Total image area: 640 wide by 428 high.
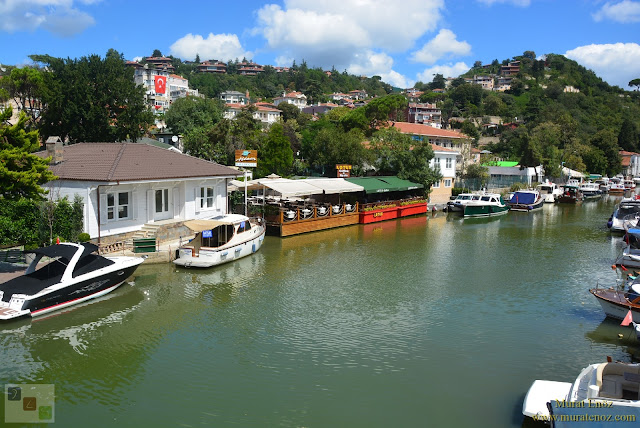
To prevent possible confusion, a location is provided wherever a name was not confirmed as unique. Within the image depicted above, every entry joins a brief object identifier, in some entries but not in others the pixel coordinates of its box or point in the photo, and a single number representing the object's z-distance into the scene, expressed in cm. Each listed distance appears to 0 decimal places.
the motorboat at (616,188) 7981
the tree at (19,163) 1722
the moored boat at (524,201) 5272
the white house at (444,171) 5397
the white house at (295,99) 17488
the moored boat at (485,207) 4591
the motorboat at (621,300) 1612
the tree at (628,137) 12756
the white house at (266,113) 12431
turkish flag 13612
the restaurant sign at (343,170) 4203
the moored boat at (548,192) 6159
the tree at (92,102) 3847
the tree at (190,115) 6028
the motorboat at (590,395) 934
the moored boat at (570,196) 6262
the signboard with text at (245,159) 3180
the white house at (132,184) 2336
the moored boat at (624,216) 3712
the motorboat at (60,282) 1580
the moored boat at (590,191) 6869
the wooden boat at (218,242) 2291
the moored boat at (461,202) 4709
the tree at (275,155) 4641
